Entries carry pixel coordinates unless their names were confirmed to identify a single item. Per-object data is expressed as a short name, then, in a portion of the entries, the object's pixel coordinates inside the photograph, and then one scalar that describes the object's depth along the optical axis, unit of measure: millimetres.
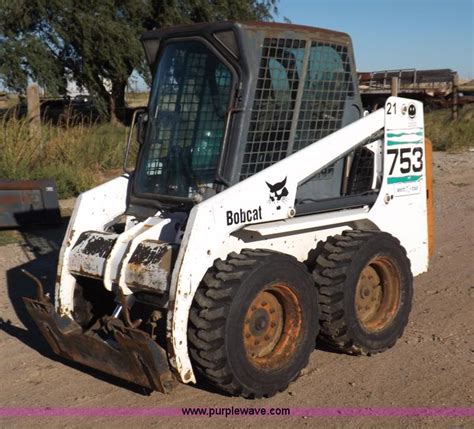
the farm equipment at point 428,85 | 23453
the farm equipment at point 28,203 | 9672
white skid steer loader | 4254
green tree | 18531
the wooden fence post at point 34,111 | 12883
